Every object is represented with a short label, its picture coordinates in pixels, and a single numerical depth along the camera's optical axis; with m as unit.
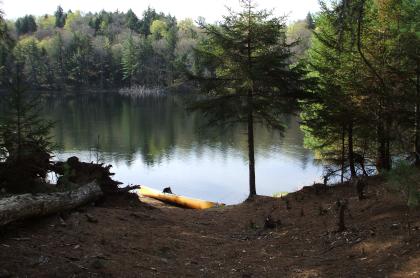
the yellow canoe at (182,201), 16.41
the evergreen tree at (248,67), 16.28
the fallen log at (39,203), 6.66
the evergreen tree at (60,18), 157.00
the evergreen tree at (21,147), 8.85
